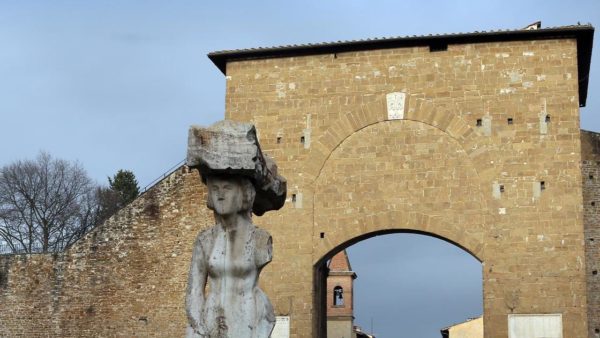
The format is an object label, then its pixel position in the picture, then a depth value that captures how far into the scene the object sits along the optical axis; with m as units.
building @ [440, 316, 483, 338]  42.41
